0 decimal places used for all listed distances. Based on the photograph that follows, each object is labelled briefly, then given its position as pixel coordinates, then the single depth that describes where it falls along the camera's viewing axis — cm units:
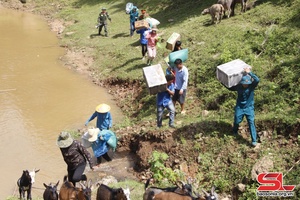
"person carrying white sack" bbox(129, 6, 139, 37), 1723
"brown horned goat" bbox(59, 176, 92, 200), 591
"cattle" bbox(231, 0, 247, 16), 1429
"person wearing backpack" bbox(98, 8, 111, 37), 1842
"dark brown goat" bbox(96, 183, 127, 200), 597
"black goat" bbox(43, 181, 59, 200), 628
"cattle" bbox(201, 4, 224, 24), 1412
